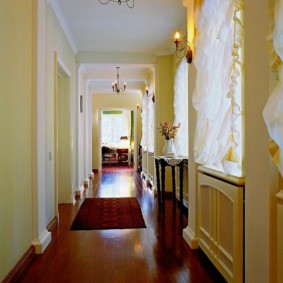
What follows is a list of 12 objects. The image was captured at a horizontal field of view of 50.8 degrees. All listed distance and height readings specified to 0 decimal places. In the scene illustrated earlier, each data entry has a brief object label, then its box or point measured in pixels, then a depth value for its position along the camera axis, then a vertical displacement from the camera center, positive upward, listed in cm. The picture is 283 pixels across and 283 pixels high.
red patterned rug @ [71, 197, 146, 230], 383 -112
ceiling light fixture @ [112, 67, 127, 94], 728 +131
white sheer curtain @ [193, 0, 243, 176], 208 +43
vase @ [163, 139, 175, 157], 487 -14
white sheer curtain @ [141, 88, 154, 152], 724 +46
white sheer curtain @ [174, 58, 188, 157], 514 +57
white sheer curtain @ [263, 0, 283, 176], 131 +18
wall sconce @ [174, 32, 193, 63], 304 +91
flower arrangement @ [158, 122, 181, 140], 490 +14
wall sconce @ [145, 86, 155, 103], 655 +110
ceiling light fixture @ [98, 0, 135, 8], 379 +176
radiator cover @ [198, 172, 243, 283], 197 -67
